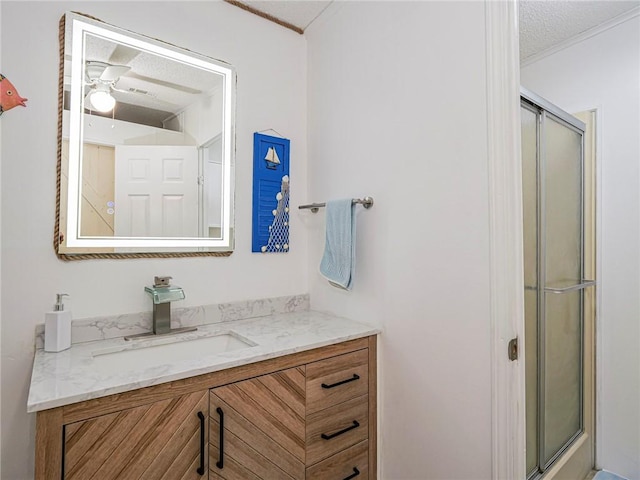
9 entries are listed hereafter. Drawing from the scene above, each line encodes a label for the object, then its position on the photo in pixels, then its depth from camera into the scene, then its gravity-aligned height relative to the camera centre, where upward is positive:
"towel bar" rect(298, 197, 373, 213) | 1.47 +0.18
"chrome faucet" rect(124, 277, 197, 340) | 1.32 -0.22
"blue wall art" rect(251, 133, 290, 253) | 1.70 +0.25
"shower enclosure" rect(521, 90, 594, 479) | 1.50 -0.15
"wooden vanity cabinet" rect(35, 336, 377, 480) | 0.85 -0.53
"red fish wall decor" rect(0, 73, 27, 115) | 1.13 +0.48
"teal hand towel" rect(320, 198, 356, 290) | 1.47 +0.00
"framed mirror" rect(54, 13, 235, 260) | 1.27 +0.39
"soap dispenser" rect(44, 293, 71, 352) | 1.14 -0.28
